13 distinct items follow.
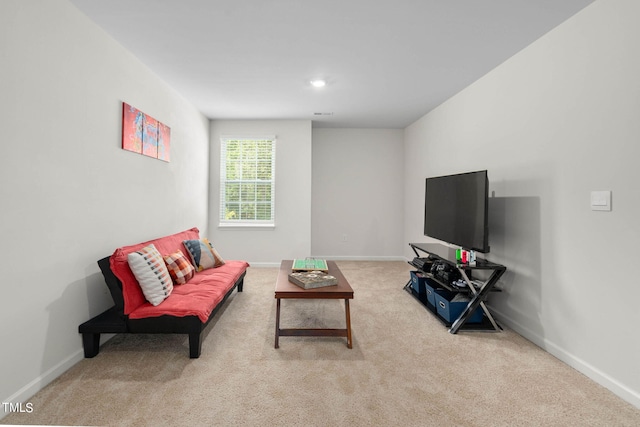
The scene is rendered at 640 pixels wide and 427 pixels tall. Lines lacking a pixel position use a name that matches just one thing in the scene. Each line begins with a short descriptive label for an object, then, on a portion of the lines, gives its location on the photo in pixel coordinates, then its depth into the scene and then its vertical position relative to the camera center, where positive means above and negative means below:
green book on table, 2.93 -0.53
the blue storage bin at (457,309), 2.80 -0.88
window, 5.16 +0.53
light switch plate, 1.93 +0.10
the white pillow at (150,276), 2.28 -0.50
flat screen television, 2.69 +0.05
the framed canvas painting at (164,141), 3.34 +0.81
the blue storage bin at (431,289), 3.12 -0.80
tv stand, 2.64 -0.69
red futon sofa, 2.17 -0.71
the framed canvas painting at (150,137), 3.01 +0.78
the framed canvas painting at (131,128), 2.66 +0.77
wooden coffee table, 2.35 -0.64
